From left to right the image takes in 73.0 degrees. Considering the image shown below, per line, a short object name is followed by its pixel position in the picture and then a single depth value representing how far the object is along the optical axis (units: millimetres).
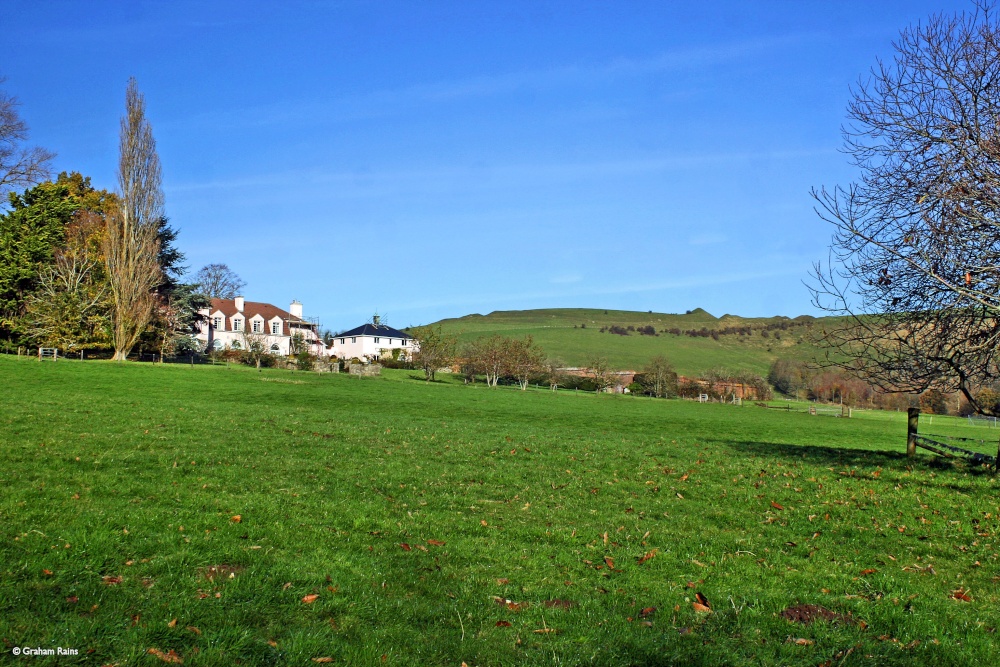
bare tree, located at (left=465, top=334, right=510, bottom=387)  93125
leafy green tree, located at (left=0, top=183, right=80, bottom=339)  60250
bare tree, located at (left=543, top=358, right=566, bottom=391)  99188
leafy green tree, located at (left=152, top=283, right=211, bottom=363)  66625
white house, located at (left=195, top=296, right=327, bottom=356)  110562
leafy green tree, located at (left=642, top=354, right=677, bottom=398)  98688
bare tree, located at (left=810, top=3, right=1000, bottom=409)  13523
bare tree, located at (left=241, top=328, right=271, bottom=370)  82562
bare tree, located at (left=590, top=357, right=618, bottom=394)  98681
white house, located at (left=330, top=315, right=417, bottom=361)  145375
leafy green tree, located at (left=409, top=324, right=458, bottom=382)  89562
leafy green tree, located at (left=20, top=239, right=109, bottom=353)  57500
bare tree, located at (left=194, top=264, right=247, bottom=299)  124062
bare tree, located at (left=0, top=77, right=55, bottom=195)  55500
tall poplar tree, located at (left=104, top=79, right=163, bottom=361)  58250
